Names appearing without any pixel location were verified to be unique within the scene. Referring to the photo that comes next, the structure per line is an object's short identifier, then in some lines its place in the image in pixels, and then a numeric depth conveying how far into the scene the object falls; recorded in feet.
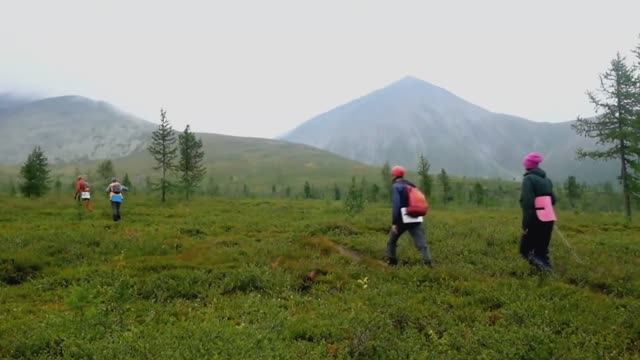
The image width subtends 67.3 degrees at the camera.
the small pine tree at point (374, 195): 326.67
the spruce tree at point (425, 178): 267.18
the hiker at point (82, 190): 100.35
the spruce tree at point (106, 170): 315.99
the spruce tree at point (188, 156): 200.13
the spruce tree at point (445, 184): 279.90
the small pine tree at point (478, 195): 303.29
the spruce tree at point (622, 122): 117.50
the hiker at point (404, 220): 44.65
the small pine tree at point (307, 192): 347.19
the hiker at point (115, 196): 88.84
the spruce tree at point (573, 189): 292.40
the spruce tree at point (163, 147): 180.34
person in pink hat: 40.47
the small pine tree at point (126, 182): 296.98
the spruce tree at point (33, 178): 195.31
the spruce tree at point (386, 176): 359.50
